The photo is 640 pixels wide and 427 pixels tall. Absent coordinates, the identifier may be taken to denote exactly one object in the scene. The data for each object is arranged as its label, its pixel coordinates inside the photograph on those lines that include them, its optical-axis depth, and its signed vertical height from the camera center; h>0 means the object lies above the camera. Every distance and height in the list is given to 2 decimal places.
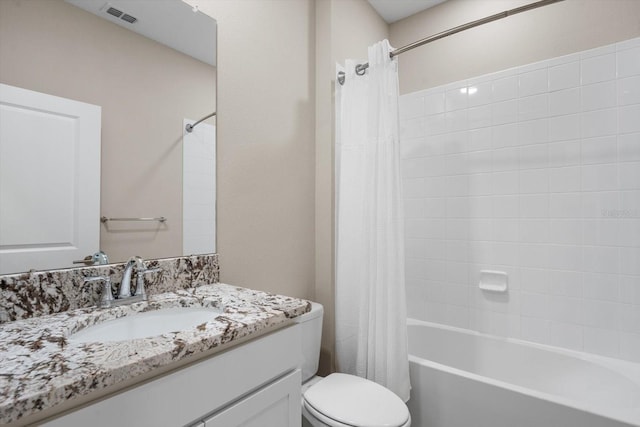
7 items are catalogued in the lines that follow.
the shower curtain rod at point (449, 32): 1.39 +0.89
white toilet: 1.22 -0.74
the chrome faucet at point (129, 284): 1.04 -0.21
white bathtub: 1.30 -0.81
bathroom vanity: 0.55 -0.29
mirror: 0.94 +0.44
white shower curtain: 1.58 -0.05
